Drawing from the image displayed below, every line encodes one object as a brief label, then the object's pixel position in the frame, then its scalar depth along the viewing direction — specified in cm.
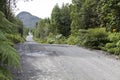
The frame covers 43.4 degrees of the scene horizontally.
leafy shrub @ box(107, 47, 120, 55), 832
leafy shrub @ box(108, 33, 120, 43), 943
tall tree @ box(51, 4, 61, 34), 2921
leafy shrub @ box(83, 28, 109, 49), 1071
